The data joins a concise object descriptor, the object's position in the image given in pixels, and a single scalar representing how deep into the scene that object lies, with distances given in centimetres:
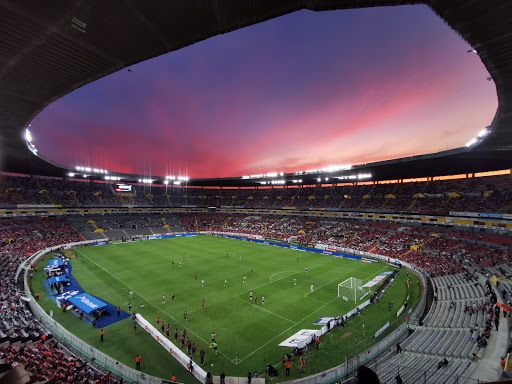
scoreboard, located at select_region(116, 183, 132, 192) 7781
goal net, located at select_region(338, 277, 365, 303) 2744
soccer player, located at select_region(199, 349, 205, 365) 1691
